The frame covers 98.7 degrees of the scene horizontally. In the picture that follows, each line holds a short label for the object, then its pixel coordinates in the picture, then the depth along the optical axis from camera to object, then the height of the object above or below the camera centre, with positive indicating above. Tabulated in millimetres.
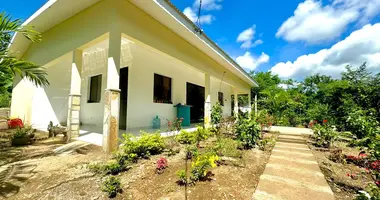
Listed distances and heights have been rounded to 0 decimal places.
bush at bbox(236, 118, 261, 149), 4219 -621
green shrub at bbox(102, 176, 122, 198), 2014 -1004
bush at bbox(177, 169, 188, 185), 2227 -933
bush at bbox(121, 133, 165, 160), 3111 -756
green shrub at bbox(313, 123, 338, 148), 4793 -747
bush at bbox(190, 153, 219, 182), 2334 -885
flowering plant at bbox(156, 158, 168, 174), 2641 -948
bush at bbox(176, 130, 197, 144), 4297 -763
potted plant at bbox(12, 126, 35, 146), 4371 -853
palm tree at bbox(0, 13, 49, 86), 2779 +852
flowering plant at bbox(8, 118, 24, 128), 6582 -671
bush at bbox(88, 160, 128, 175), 2596 -977
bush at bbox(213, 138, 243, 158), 3488 -910
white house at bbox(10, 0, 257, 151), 3725 +1704
